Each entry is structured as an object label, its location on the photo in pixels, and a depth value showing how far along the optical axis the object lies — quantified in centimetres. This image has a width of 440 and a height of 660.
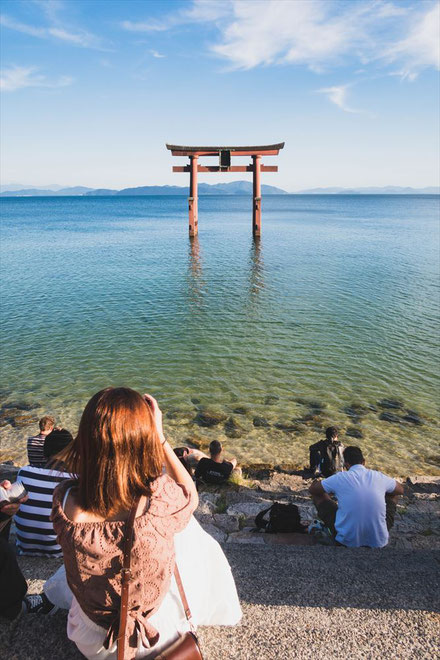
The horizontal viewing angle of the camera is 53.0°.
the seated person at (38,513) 375
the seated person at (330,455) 712
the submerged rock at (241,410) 1011
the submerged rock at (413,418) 971
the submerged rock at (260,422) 959
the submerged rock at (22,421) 968
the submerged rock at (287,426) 942
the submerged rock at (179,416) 977
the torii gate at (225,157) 3072
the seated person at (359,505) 445
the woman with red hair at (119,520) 200
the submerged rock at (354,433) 919
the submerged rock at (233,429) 928
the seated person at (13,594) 284
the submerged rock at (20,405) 1038
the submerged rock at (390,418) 974
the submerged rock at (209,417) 973
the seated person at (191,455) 703
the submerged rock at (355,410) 1005
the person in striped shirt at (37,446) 611
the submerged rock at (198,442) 892
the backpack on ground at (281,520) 518
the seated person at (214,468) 684
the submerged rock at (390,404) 1036
